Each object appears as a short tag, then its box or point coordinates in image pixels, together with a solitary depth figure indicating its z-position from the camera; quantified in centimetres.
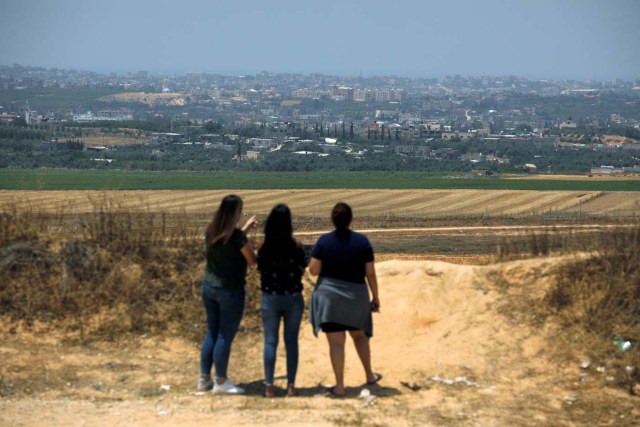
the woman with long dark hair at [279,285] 1748
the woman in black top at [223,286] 1758
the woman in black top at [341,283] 1745
